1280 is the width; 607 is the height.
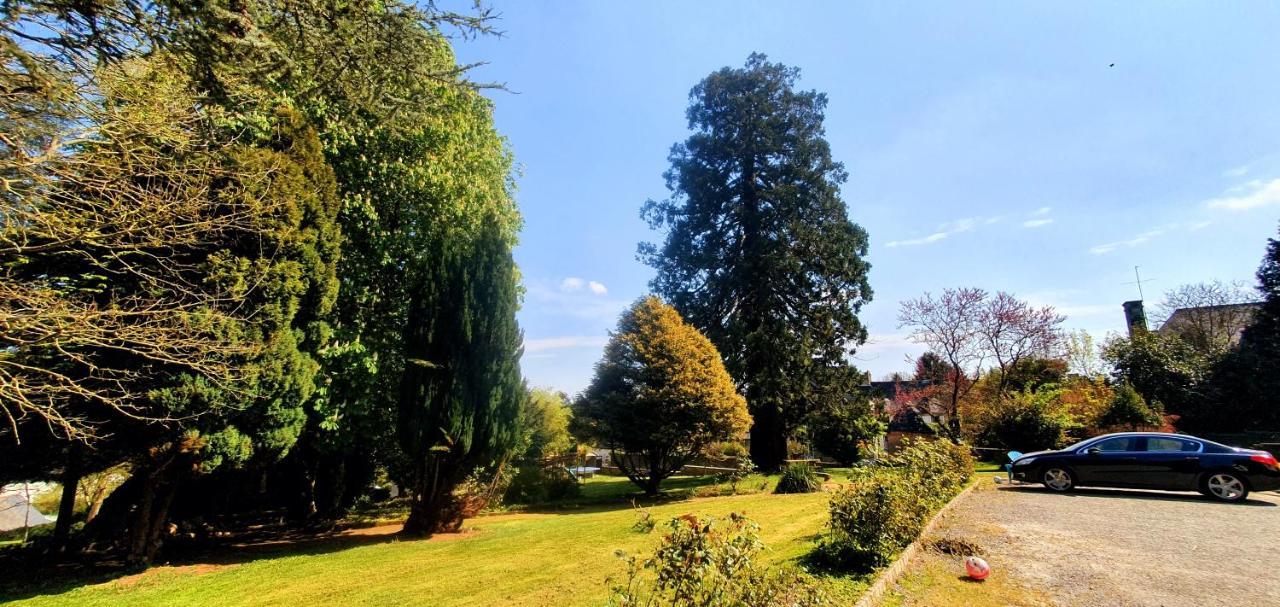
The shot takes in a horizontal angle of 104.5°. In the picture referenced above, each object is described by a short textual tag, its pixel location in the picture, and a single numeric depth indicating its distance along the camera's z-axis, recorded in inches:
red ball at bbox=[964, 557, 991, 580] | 207.5
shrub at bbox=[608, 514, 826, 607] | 127.0
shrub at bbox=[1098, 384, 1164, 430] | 772.6
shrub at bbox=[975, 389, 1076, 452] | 663.1
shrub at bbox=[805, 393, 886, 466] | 884.6
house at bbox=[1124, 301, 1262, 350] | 1043.3
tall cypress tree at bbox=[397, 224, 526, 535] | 431.8
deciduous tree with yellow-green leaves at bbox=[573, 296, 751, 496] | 604.7
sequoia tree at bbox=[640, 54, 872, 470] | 832.3
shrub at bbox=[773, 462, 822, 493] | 583.2
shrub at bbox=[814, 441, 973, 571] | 218.5
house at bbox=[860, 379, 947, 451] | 1052.8
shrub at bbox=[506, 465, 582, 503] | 697.0
